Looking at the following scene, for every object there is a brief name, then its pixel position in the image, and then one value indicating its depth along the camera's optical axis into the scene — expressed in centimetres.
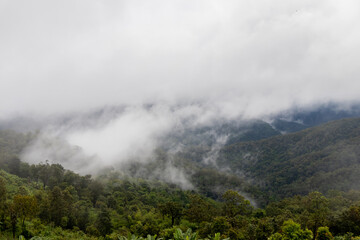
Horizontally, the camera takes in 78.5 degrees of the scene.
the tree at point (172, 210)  6225
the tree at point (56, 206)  5553
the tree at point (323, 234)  4067
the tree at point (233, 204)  5525
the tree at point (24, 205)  4019
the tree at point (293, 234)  3266
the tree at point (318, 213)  4869
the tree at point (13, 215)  4056
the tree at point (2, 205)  4312
